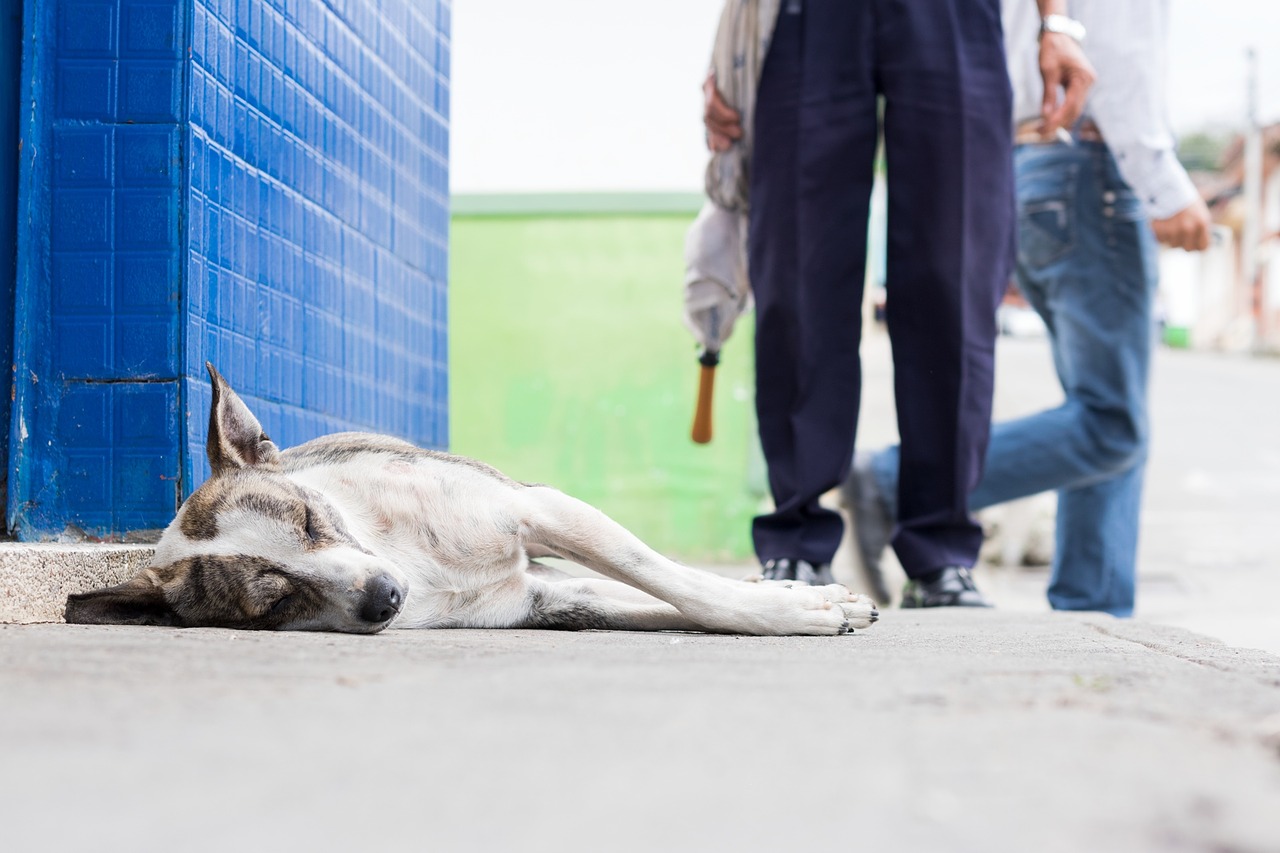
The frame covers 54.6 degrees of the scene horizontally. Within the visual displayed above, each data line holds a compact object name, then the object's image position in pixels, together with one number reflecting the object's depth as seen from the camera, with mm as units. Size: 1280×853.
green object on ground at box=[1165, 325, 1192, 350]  36438
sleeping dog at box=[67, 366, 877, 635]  2197
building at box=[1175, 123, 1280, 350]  30641
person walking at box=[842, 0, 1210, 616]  3959
